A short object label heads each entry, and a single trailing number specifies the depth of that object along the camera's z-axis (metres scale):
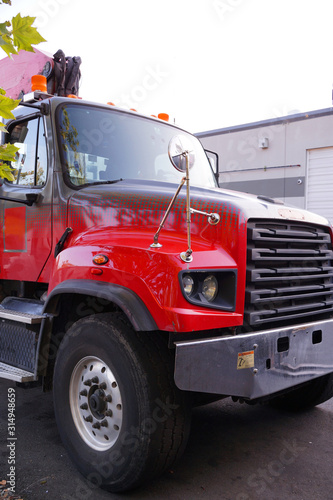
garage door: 14.51
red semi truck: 2.55
